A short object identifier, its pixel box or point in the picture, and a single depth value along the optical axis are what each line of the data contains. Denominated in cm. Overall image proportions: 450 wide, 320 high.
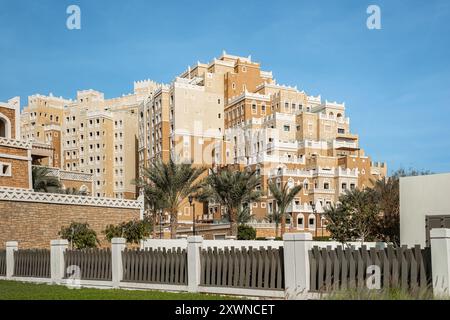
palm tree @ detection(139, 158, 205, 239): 3884
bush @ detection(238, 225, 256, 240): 4408
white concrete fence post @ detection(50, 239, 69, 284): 2022
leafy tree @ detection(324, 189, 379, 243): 3297
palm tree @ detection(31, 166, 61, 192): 4433
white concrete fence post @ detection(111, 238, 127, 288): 1867
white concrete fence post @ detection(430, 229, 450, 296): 1181
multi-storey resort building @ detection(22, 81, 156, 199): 10019
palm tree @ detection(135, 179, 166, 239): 4084
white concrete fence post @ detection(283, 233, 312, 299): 1398
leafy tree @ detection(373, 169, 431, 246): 3441
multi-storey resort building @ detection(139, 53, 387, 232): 6688
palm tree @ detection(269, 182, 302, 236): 5112
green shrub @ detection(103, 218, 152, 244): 3027
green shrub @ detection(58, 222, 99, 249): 2756
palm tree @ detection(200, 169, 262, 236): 4128
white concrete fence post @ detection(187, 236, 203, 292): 1655
